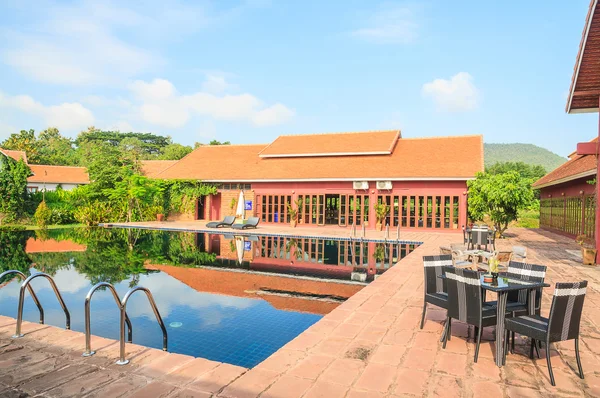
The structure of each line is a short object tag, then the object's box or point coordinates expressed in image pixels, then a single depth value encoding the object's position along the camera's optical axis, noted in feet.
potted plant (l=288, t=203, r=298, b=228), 74.64
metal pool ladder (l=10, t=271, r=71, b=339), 15.90
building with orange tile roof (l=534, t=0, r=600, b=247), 35.01
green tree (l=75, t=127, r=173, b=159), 205.57
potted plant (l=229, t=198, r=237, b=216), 80.74
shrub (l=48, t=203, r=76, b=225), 78.95
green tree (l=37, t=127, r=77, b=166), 185.78
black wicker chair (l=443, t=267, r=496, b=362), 14.02
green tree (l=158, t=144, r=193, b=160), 170.09
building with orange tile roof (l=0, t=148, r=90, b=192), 125.08
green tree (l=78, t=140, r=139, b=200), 81.30
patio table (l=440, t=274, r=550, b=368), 13.75
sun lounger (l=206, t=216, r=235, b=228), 69.46
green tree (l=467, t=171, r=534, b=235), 53.06
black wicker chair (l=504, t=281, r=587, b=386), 12.39
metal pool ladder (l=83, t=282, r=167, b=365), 13.62
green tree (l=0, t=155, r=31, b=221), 75.78
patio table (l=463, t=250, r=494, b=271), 26.15
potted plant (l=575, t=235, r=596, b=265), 35.70
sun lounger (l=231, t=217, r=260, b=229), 67.91
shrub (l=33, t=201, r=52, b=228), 71.84
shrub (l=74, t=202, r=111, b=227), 76.33
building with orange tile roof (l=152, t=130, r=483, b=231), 67.36
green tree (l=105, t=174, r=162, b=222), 79.00
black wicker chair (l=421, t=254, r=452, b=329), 17.66
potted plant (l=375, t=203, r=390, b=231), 68.23
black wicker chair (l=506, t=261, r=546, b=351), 15.69
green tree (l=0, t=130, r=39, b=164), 153.48
